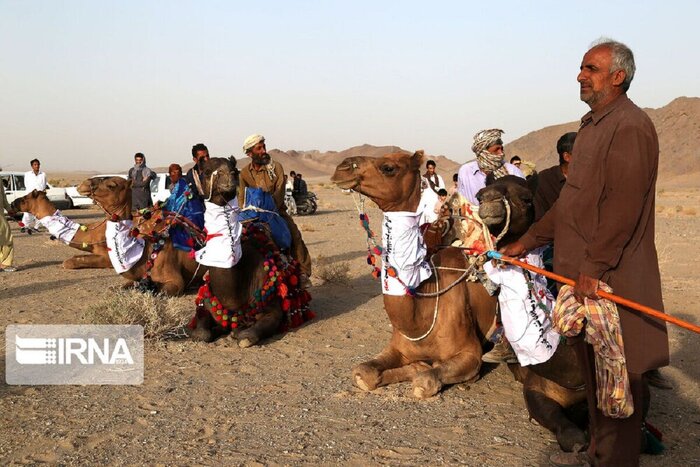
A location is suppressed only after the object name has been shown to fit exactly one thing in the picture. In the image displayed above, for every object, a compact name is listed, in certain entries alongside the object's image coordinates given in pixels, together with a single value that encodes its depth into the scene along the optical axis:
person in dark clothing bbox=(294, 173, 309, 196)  27.89
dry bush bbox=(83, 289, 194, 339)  7.49
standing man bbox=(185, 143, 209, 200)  7.43
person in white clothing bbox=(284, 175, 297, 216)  27.53
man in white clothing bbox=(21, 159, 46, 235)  18.77
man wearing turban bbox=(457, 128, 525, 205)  6.98
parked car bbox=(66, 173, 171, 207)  27.48
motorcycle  28.14
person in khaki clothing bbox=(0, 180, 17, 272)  12.56
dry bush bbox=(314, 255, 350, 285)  11.18
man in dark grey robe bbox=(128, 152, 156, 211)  18.77
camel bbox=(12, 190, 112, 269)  11.52
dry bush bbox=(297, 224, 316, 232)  21.37
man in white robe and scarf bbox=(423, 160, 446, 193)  15.79
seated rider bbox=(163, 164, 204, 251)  9.20
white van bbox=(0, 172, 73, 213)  26.39
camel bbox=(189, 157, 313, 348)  7.10
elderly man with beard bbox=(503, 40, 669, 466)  3.74
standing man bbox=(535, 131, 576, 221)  5.68
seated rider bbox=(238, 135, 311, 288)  8.64
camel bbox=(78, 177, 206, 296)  9.59
